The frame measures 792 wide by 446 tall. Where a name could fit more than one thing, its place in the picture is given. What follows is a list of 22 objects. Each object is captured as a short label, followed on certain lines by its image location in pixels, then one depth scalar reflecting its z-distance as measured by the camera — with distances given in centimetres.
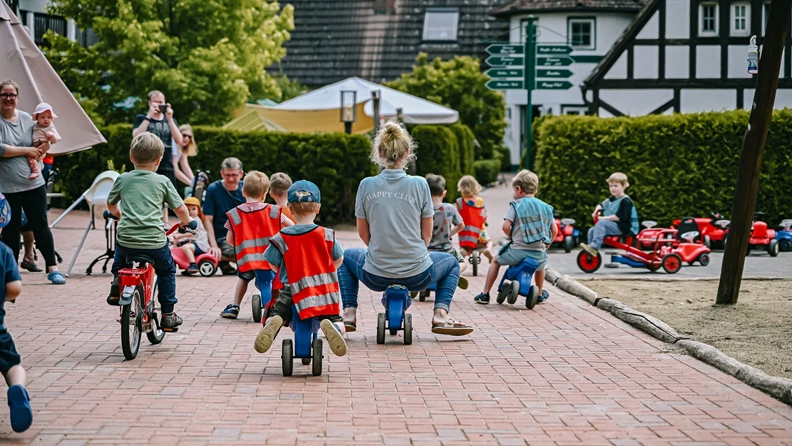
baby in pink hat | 1222
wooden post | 1072
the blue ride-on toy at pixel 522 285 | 1156
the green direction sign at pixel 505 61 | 2227
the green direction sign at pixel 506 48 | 2238
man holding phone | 1562
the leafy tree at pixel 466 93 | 4253
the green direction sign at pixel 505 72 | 2225
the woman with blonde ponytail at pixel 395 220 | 901
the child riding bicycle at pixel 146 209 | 854
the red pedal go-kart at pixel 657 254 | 1541
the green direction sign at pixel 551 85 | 2208
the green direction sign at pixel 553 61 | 2216
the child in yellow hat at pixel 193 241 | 1435
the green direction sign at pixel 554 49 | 2227
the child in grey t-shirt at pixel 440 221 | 1265
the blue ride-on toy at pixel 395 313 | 917
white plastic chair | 1395
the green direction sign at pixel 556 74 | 2214
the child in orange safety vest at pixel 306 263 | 787
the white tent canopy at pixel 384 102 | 2681
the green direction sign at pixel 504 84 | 2223
